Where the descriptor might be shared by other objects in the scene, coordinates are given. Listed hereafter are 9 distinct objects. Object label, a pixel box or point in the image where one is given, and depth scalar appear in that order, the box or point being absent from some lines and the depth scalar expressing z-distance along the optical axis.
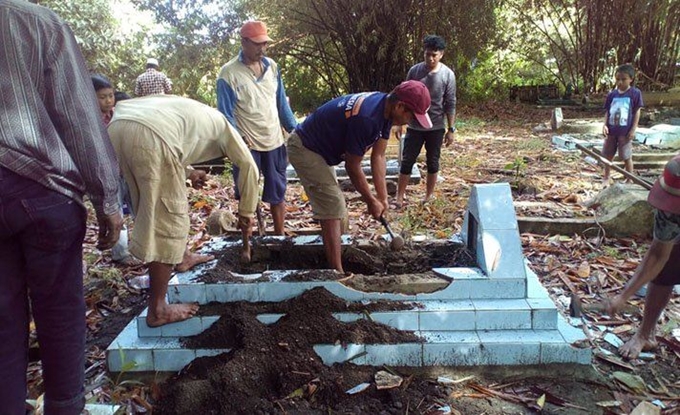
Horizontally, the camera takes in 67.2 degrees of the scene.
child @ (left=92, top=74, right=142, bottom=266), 4.54
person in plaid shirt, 8.98
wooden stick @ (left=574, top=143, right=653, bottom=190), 4.80
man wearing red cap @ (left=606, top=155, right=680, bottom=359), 2.87
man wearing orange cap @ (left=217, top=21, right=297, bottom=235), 5.00
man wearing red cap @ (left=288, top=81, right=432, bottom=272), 3.75
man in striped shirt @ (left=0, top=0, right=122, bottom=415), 1.93
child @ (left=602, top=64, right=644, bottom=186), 7.24
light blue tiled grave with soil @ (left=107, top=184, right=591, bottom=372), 3.32
